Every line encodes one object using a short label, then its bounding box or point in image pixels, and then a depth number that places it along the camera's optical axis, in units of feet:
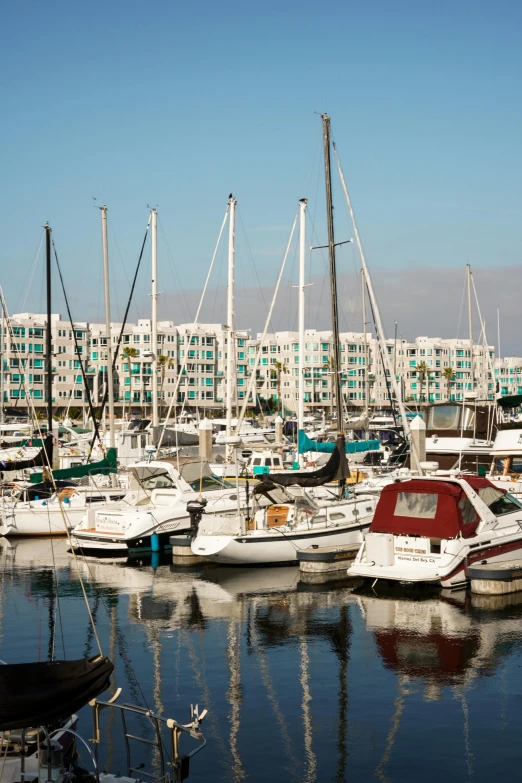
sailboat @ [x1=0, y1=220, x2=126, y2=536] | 107.55
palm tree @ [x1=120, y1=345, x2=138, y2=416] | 416.75
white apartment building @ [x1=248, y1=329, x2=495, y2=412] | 506.07
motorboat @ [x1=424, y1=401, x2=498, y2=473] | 128.47
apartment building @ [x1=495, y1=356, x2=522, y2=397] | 623.36
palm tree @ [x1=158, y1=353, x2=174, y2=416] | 422.82
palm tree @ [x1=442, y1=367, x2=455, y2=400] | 508.12
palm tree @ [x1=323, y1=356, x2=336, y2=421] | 450.09
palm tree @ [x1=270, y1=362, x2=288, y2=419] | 506.27
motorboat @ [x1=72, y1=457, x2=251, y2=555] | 95.14
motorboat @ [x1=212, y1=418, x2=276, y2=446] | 226.58
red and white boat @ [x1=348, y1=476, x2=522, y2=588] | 71.51
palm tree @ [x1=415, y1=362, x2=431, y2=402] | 521.24
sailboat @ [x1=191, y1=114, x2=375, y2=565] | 84.58
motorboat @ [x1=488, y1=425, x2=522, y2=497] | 108.06
